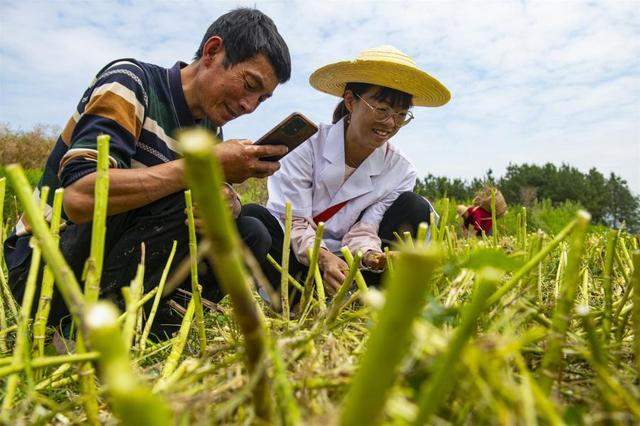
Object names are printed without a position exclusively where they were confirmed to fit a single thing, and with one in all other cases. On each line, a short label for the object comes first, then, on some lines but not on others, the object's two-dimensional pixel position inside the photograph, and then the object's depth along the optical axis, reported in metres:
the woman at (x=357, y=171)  1.95
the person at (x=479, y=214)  3.84
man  1.26
